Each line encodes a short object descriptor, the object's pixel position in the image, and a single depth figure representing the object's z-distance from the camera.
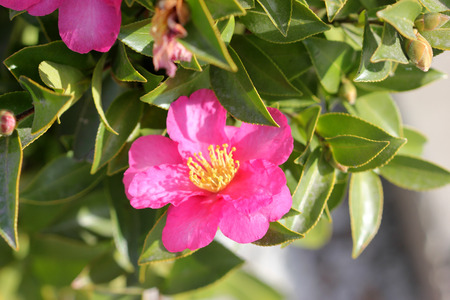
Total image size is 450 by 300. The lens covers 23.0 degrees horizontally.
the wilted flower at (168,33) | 0.40
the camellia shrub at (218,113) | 0.44
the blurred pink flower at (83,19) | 0.44
